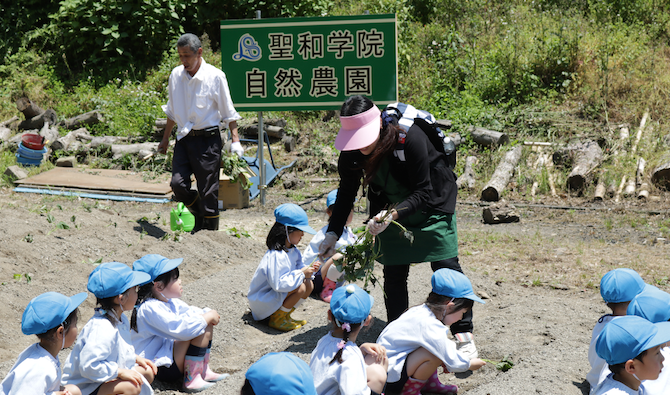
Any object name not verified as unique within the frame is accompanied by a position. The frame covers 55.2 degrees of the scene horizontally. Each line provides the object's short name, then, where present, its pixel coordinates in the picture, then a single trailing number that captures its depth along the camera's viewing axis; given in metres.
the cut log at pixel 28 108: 11.05
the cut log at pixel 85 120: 11.21
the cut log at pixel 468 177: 9.19
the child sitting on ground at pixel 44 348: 2.72
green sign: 8.09
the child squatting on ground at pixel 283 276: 4.50
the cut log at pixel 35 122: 11.03
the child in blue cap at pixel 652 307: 3.18
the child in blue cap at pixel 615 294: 3.35
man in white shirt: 6.17
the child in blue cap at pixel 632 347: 2.54
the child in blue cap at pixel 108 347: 2.99
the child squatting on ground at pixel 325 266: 4.97
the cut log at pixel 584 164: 8.61
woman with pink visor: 3.56
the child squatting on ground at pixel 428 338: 3.36
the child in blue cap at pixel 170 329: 3.61
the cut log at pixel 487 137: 9.80
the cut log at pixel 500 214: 7.61
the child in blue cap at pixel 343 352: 3.02
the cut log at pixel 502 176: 8.67
